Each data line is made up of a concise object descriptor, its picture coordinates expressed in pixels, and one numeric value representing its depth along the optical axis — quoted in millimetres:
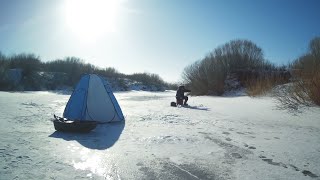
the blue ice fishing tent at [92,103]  6992
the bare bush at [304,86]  8158
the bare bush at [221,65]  20734
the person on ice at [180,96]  11820
